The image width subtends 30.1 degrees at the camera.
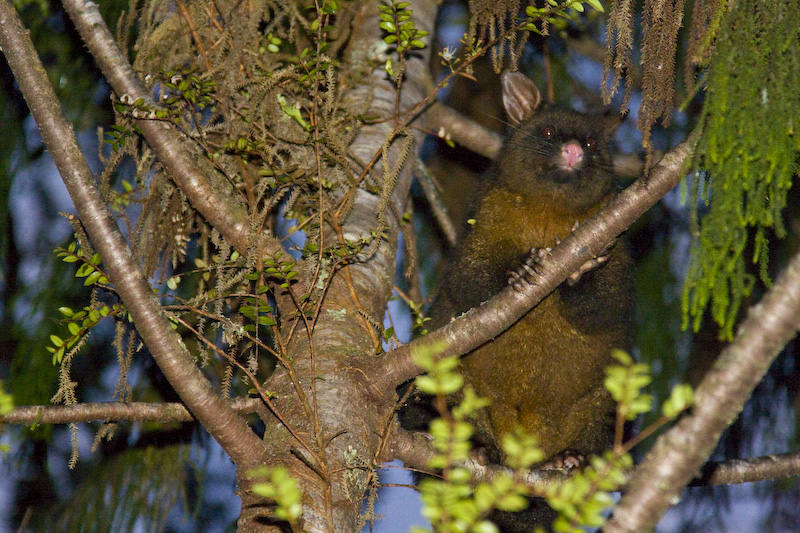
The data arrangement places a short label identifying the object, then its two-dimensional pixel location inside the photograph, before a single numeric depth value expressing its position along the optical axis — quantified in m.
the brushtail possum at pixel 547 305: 7.68
